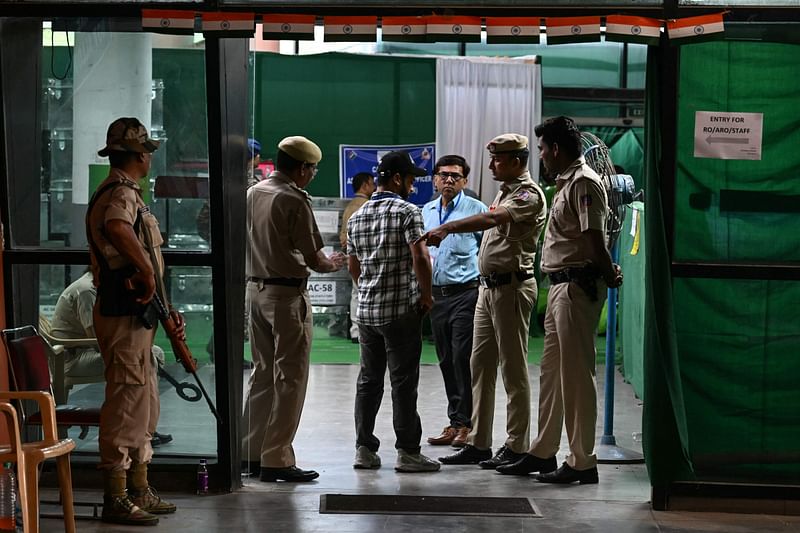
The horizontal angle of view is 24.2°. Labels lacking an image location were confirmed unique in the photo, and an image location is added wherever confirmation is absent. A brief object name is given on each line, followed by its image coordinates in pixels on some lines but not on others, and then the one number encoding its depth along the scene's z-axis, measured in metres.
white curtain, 20.89
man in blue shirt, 11.46
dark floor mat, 8.72
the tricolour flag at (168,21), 8.51
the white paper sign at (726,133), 8.63
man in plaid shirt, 9.85
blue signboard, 20.67
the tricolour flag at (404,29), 8.38
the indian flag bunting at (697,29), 8.22
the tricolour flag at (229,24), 8.40
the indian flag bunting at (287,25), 8.44
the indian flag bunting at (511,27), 8.37
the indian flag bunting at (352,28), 8.42
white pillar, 9.15
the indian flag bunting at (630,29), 8.29
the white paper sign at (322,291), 20.22
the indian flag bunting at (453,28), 8.35
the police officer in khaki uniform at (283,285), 9.63
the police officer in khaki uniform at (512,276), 10.14
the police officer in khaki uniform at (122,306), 7.95
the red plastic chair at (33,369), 7.69
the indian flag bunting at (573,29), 8.33
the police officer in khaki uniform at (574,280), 9.37
